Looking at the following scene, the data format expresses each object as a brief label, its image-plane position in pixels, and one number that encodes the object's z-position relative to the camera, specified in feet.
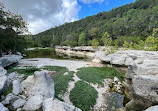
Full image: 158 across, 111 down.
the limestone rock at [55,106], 13.03
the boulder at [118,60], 55.93
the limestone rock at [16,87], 19.76
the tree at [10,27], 53.47
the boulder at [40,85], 19.51
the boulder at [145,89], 18.84
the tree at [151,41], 76.54
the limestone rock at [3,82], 17.27
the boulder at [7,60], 39.71
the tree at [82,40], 237.70
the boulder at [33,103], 14.82
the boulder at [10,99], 15.73
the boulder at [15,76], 29.27
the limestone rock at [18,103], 15.59
